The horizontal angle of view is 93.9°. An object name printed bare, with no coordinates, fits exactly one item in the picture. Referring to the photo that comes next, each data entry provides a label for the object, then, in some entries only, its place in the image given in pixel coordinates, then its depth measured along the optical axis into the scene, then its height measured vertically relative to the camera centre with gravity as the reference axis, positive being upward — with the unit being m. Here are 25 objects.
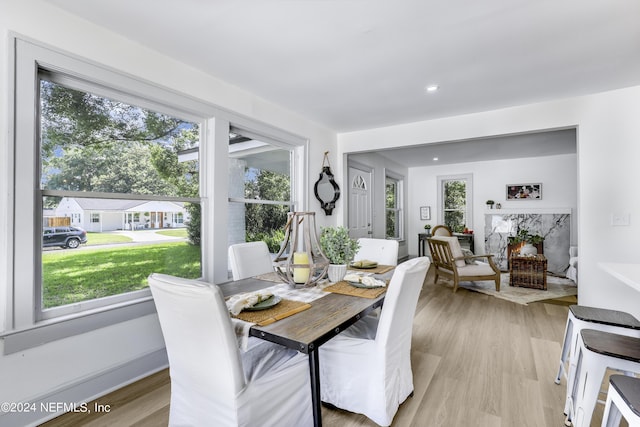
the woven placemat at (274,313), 1.38 -0.48
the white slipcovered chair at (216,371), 1.17 -0.73
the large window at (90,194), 1.67 +0.15
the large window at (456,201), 6.84 +0.32
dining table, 1.23 -0.50
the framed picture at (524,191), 6.08 +0.48
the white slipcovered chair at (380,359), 1.55 -0.82
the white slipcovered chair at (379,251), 2.86 -0.36
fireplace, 5.84 -0.33
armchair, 4.47 -0.79
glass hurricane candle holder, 1.87 -0.31
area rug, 4.20 -1.16
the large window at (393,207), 6.61 +0.18
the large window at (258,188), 3.02 +0.31
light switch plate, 2.82 -0.05
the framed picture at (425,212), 7.29 +0.06
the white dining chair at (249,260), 2.43 -0.38
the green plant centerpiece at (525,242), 4.88 -0.50
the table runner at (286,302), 1.32 -0.48
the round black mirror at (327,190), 4.07 +0.35
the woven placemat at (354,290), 1.78 -0.47
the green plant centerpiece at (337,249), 1.96 -0.23
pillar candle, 1.93 -0.36
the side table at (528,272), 4.62 -0.90
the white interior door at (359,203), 4.97 +0.21
